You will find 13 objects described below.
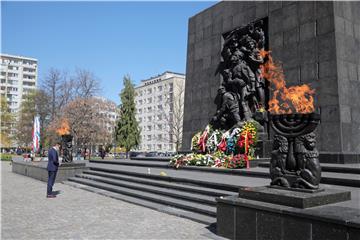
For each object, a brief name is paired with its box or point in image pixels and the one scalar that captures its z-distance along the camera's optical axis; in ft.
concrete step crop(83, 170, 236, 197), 27.42
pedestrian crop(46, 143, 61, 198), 37.85
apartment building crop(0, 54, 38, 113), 356.79
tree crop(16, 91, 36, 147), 185.78
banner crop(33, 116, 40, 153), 72.84
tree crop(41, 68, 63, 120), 158.92
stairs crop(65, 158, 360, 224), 26.48
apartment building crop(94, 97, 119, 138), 167.12
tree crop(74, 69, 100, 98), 158.51
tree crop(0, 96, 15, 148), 203.51
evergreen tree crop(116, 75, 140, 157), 163.43
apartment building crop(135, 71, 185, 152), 284.00
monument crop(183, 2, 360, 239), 17.67
